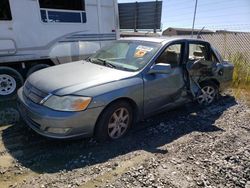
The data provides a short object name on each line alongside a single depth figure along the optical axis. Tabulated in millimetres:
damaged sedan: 2484
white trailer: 4391
